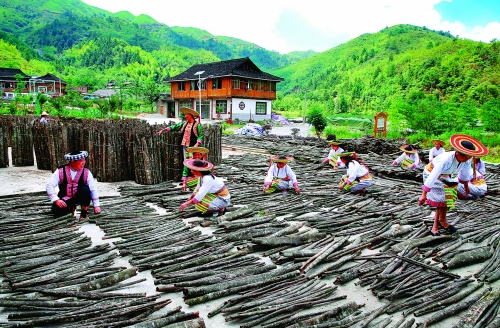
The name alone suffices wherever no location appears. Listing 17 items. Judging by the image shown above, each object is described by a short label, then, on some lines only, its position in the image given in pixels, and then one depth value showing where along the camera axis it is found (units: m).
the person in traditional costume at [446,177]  4.67
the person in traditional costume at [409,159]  9.52
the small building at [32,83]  53.38
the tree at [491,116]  16.98
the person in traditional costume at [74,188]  5.22
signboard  18.26
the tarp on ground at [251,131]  21.31
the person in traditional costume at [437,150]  8.85
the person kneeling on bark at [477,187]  6.84
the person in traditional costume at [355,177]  7.22
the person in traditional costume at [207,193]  5.61
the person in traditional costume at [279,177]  7.22
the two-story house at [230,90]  33.88
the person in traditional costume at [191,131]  7.82
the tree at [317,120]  20.22
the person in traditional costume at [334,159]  9.56
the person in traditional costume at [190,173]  7.04
